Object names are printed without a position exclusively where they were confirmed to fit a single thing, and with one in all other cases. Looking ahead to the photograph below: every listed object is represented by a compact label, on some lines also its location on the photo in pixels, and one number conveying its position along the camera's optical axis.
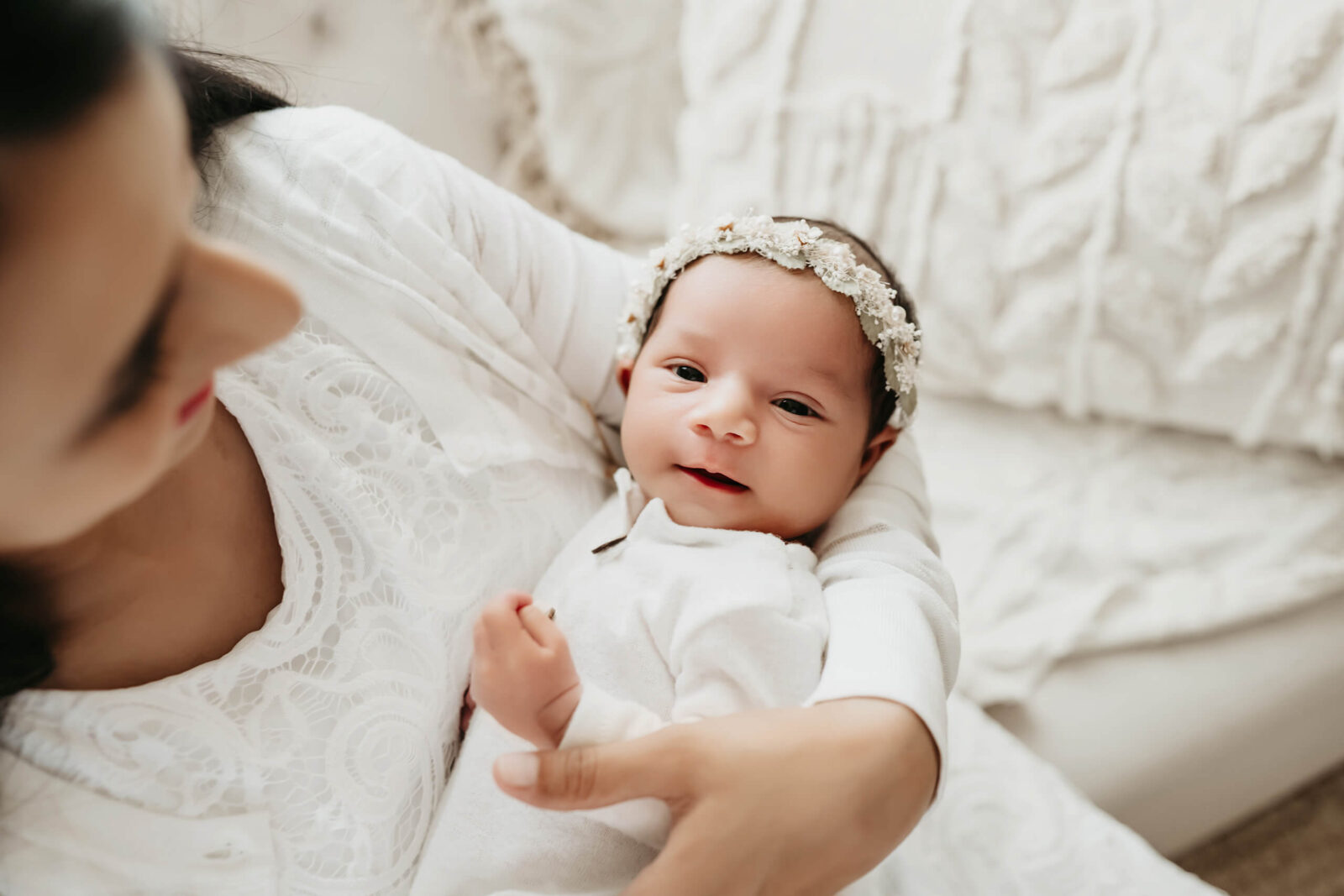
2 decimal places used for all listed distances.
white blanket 1.04
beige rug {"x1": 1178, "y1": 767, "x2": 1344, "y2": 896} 1.28
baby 0.59
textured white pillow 1.00
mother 0.32
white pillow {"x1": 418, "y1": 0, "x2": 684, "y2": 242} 1.34
